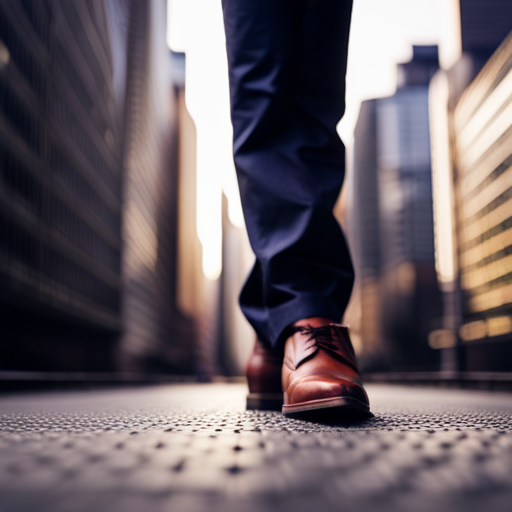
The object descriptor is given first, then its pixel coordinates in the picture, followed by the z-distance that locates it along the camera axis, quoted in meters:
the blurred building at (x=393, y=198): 78.06
